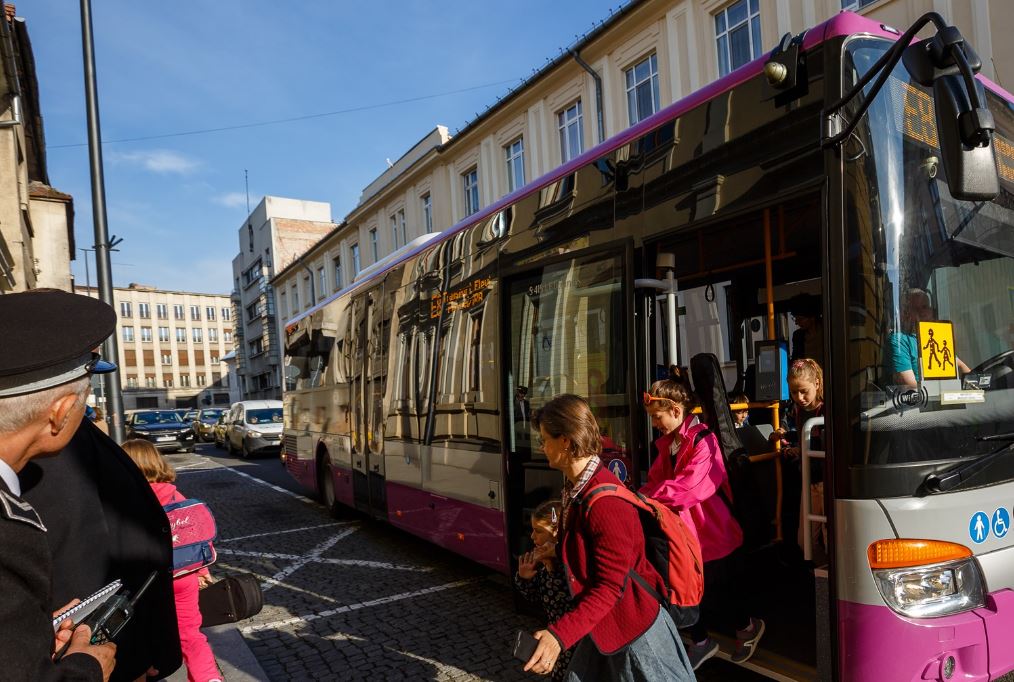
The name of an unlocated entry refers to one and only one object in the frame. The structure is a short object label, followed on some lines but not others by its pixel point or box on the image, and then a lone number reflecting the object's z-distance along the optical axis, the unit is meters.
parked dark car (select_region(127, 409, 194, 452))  24.75
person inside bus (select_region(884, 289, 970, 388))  2.76
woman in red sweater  2.23
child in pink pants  3.59
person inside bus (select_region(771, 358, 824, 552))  3.69
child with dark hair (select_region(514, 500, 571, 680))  2.53
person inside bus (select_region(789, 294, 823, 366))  5.45
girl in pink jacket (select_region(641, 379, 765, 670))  3.43
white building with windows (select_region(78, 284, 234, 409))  87.31
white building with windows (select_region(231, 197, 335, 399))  52.91
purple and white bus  2.71
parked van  20.77
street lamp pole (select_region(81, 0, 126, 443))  7.77
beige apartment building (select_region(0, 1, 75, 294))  15.34
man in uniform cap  1.30
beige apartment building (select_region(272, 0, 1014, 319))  13.05
